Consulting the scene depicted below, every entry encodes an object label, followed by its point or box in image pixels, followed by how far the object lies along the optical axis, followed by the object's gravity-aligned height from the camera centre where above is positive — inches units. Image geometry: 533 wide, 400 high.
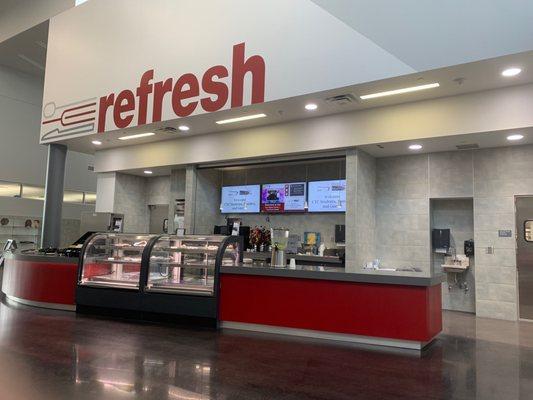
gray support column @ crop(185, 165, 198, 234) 363.9 +34.5
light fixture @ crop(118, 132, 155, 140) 359.6 +89.0
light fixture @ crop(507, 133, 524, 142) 246.4 +65.7
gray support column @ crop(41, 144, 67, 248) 398.6 +36.0
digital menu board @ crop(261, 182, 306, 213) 339.9 +35.5
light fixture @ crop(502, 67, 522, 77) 206.0 +88.1
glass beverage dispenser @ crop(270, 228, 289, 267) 220.8 -5.4
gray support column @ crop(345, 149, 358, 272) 281.0 +22.5
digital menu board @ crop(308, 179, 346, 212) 317.5 +34.8
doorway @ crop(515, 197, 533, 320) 267.6 -5.4
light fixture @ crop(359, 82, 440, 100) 231.9 +88.7
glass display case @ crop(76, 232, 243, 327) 223.5 -23.3
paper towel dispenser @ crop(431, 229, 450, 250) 298.0 +3.5
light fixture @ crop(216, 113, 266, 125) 297.0 +88.8
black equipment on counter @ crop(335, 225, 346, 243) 314.8 +5.0
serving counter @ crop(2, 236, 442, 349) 185.5 -29.2
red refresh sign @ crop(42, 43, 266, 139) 273.4 +105.5
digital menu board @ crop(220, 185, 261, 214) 363.9 +35.4
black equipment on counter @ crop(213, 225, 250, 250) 356.5 +5.7
